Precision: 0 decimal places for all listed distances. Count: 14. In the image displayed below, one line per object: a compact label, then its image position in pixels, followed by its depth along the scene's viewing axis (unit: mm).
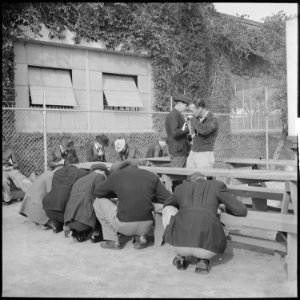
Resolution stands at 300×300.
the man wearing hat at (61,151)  8570
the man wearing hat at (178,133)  6332
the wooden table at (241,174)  4391
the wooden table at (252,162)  6305
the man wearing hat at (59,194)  5547
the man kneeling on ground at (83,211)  5148
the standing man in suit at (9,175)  7879
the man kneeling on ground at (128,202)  4688
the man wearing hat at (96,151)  8766
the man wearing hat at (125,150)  8406
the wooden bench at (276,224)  3776
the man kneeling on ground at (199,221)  3842
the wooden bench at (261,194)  4492
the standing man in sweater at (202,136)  6012
